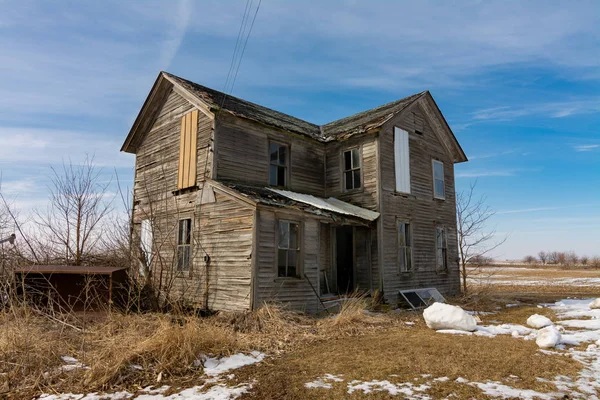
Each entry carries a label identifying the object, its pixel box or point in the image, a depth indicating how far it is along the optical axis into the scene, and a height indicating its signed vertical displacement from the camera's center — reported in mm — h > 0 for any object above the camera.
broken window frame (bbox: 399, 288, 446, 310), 13211 -1498
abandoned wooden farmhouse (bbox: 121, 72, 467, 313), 10602 +1972
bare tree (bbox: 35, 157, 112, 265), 14516 +314
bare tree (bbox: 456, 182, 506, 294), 17031 +19
